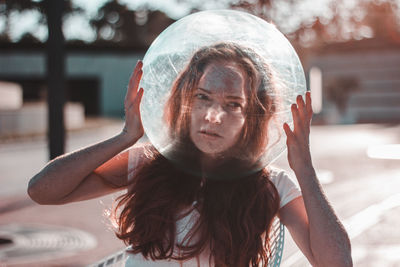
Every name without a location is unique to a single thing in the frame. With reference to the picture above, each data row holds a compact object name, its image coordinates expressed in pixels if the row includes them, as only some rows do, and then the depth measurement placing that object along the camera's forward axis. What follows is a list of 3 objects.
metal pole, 7.52
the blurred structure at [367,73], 44.98
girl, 1.74
